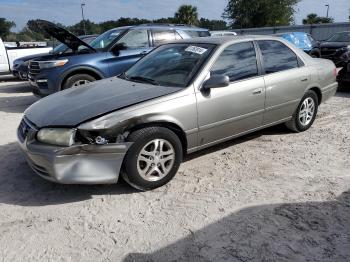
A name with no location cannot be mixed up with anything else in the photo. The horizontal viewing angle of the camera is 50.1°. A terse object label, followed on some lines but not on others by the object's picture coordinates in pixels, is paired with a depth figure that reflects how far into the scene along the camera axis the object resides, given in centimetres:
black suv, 1409
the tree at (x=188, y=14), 5097
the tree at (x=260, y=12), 4959
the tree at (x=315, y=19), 6644
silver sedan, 366
